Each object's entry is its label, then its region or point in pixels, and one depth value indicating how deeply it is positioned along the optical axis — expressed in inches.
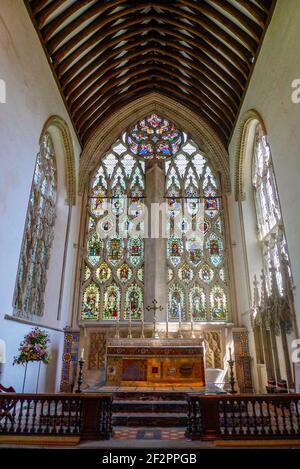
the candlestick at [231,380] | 204.3
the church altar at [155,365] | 264.2
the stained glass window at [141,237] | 412.5
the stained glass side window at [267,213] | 312.5
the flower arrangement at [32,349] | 246.4
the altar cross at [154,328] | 357.7
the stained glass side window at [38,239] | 289.7
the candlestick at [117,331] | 323.3
